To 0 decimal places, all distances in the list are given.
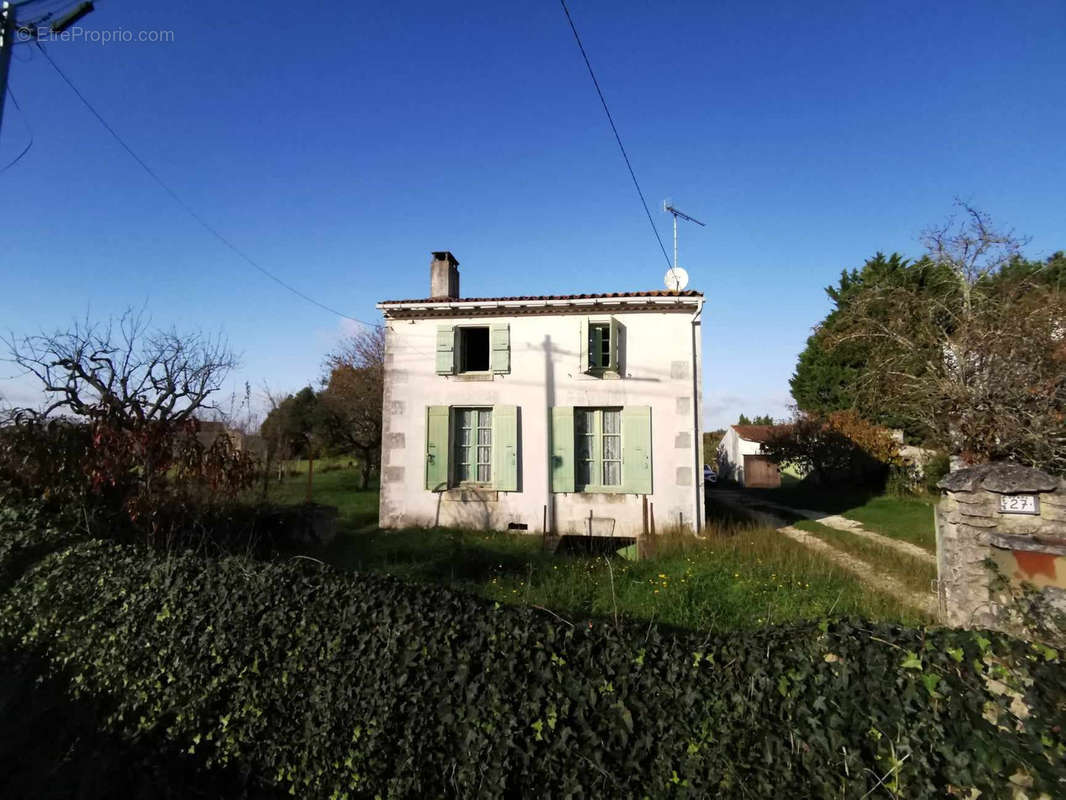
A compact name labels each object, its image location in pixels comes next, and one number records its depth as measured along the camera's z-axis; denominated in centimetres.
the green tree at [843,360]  1959
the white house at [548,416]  952
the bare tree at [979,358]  1149
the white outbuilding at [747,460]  2453
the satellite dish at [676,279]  1027
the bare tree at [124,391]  591
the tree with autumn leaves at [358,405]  1877
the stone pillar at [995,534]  365
